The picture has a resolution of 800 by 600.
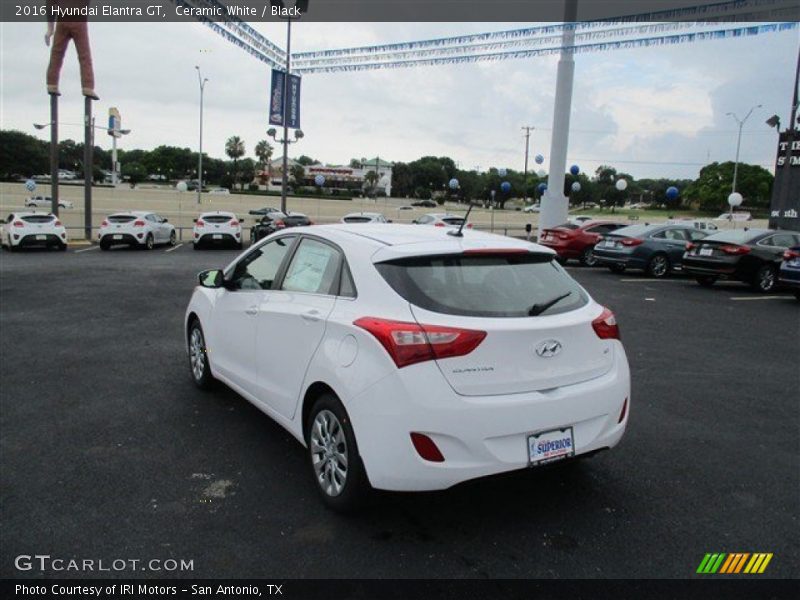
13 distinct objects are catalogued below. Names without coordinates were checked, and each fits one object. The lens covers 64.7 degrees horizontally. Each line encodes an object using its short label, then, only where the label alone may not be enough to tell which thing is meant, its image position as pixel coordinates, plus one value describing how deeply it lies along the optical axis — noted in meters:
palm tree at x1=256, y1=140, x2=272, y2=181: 130.62
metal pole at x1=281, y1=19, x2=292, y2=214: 28.85
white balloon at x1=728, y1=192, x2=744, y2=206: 42.91
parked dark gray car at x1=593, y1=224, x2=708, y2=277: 17.25
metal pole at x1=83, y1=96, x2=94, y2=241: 25.47
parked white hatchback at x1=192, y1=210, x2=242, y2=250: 23.41
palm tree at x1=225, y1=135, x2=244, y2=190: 132.38
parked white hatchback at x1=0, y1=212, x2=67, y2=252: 20.34
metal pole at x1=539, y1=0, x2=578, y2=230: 24.98
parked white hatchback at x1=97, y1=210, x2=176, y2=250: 21.81
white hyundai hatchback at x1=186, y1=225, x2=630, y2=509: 3.14
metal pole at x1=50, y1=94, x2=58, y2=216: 24.56
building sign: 23.28
